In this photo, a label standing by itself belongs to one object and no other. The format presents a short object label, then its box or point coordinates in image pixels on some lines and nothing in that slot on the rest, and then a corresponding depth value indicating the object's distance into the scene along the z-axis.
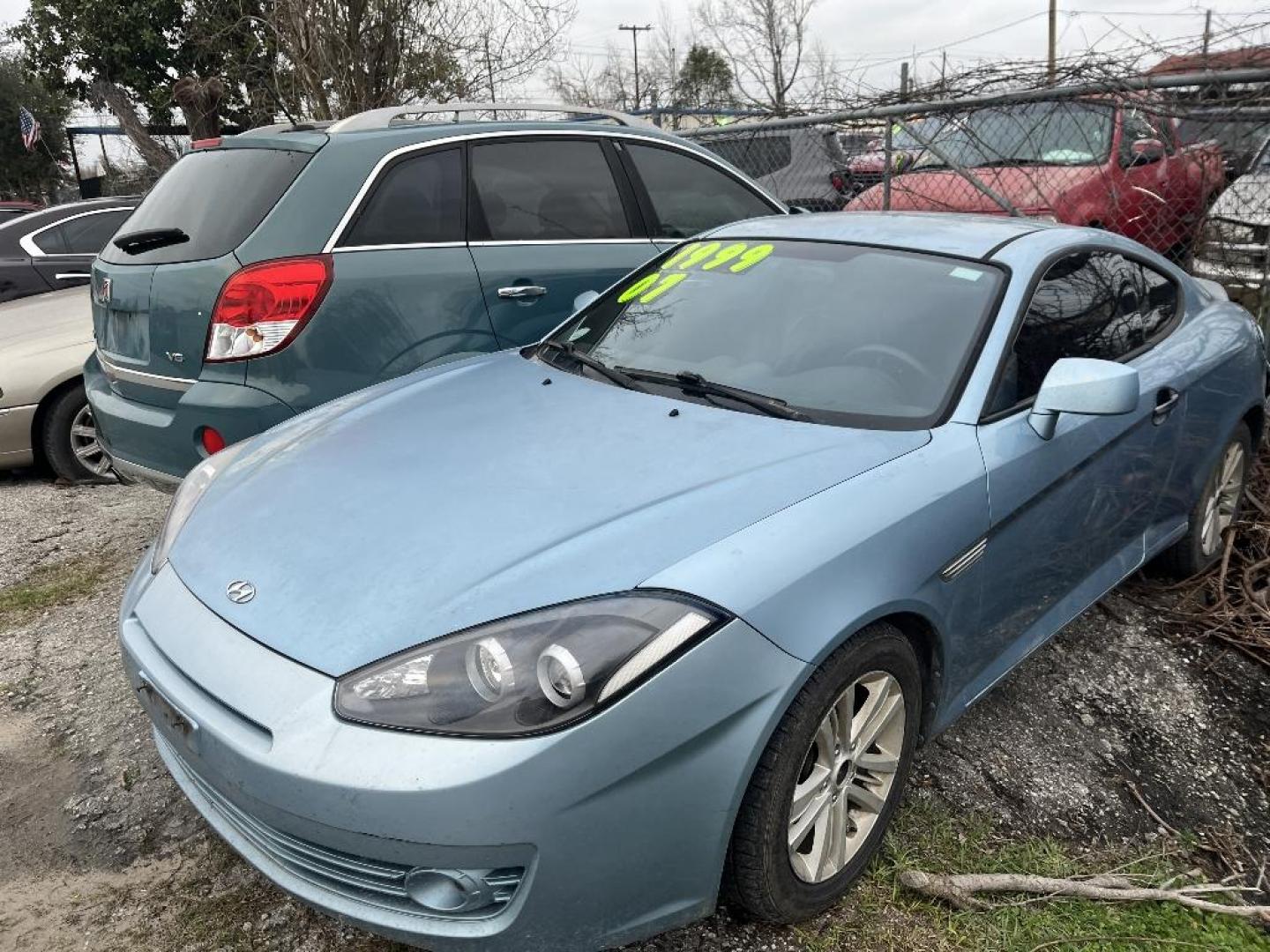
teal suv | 3.39
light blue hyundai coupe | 1.67
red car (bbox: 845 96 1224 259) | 5.31
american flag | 16.55
